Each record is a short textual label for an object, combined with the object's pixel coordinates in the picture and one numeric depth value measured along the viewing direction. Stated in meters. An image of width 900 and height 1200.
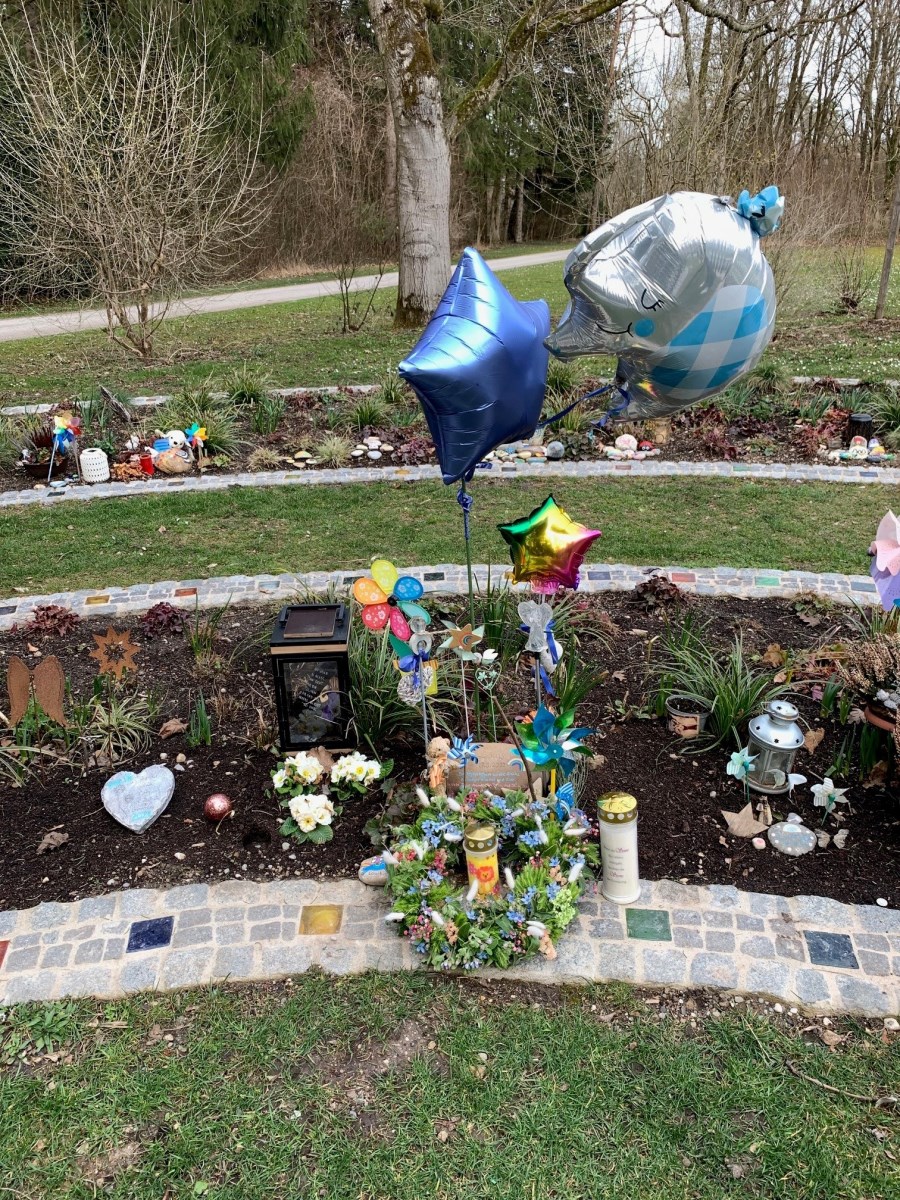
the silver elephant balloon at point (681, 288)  2.51
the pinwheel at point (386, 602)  2.99
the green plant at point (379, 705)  3.65
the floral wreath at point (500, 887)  2.76
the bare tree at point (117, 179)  10.12
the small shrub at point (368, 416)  8.27
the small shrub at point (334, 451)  7.69
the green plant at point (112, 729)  3.72
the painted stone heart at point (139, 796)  3.32
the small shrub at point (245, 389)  8.88
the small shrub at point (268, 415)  8.27
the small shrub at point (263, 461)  7.68
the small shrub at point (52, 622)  4.75
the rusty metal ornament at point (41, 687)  3.64
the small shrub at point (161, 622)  4.70
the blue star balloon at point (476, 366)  2.62
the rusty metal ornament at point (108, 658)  3.96
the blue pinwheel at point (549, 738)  2.93
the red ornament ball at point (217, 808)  3.32
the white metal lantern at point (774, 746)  3.28
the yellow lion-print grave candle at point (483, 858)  2.79
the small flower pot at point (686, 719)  3.68
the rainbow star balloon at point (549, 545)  3.08
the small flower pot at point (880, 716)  3.32
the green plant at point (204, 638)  4.31
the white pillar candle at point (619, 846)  2.85
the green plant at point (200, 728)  3.71
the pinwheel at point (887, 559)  3.25
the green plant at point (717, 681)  3.60
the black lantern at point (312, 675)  3.44
